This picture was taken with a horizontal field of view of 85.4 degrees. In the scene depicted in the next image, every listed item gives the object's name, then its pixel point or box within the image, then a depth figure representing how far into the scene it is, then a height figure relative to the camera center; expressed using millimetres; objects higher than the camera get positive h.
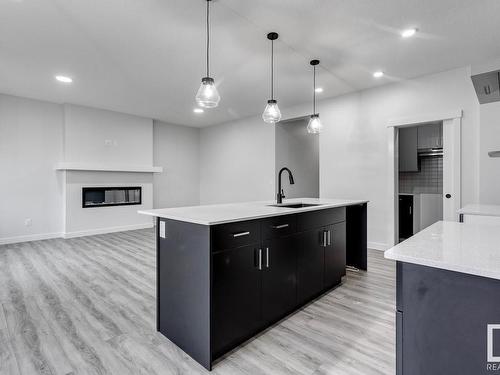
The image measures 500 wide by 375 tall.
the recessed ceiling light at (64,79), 4113 +1659
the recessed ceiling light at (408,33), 2793 +1609
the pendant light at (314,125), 3498 +793
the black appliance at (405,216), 5344 -606
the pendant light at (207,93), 2361 +814
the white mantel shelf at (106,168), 5316 +400
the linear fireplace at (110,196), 5729 -223
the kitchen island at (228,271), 1686 -611
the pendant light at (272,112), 2947 +808
